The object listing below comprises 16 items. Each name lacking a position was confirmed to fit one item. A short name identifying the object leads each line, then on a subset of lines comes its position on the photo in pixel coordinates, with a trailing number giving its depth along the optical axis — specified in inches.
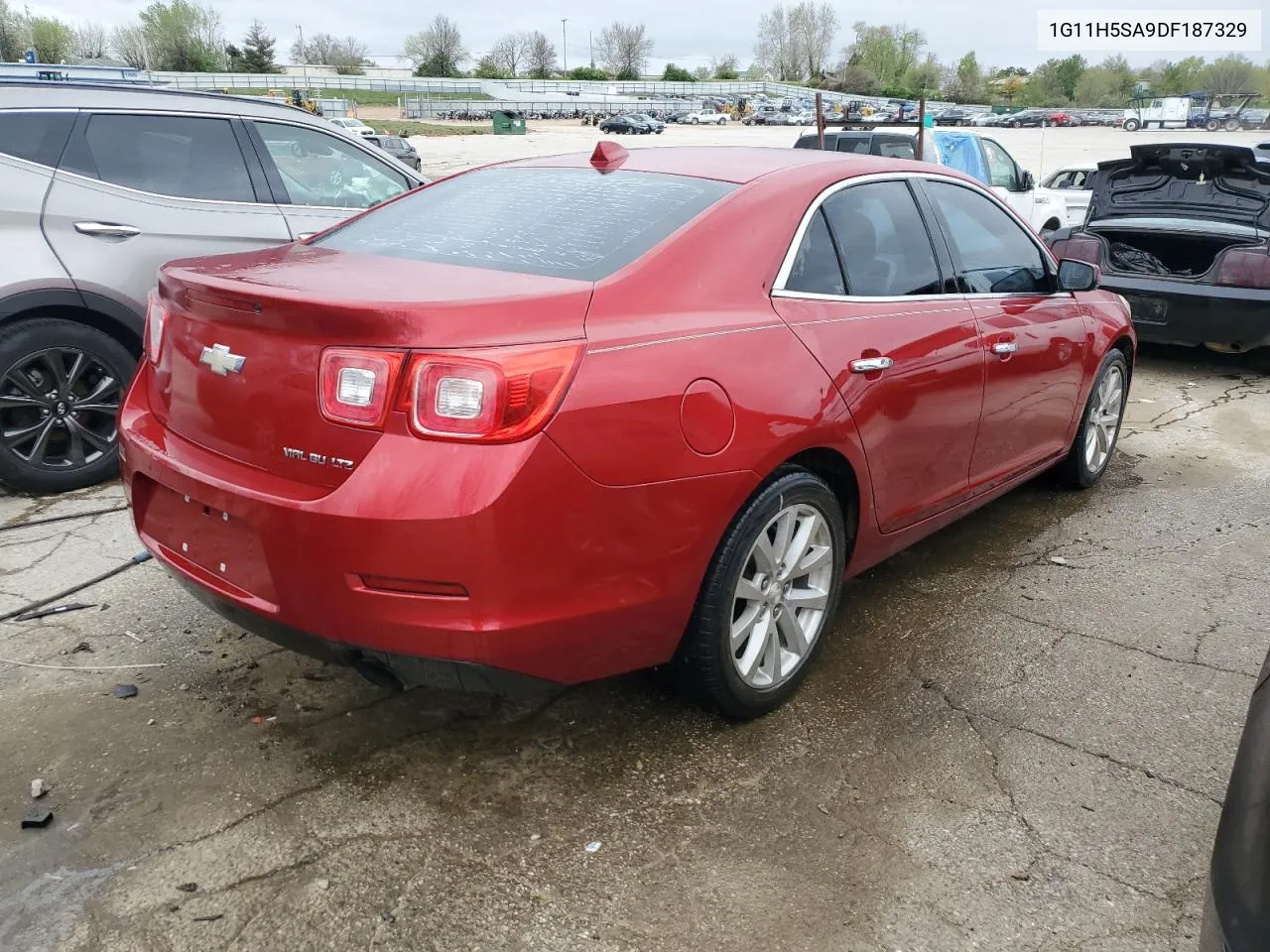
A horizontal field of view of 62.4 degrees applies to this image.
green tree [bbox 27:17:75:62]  3299.7
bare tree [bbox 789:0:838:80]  5910.4
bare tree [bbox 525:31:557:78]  5408.5
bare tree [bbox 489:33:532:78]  5408.5
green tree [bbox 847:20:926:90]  5226.4
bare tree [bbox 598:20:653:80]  5821.9
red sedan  88.3
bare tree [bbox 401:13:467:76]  4790.8
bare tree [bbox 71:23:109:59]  3655.0
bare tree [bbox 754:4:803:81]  5915.4
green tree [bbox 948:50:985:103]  4995.1
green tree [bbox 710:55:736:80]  5746.1
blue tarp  502.3
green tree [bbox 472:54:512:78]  4886.8
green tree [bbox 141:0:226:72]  3986.2
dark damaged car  279.7
